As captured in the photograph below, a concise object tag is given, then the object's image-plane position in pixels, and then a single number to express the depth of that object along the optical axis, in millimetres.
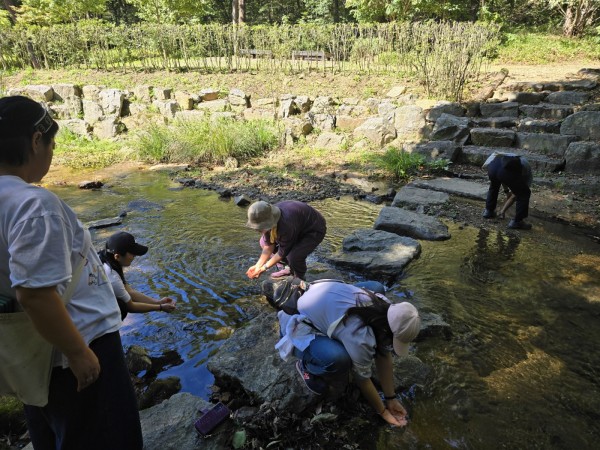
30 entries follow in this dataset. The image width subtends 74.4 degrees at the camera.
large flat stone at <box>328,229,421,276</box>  4469
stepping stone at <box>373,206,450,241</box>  5449
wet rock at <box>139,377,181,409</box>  2799
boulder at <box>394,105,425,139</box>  9617
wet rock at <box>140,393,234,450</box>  2221
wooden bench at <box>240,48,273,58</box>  14516
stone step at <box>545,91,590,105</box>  9031
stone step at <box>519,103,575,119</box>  8680
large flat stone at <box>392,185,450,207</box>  6594
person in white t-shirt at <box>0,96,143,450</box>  1232
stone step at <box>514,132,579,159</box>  7715
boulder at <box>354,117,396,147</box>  9797
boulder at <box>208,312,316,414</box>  2525
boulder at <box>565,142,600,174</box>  7012
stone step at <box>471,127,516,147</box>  8484
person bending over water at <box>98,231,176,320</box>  2777
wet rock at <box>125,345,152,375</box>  3062
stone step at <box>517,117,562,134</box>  8289
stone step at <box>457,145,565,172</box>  7332
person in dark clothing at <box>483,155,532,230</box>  5406
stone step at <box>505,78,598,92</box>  9508
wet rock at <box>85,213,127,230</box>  6242
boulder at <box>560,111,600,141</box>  7645
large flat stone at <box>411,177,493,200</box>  6895
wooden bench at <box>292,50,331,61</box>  14336
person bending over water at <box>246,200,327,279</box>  3650
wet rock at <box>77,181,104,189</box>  8602
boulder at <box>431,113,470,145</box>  8875
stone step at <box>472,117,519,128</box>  9016
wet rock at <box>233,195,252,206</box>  7082
